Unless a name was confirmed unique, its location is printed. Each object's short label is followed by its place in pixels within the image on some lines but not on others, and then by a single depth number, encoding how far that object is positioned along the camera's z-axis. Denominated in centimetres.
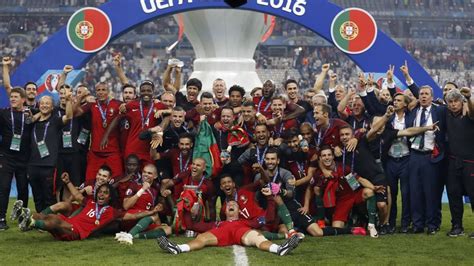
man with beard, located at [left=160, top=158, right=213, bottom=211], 837
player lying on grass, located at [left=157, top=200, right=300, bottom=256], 734
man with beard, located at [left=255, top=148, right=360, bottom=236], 819
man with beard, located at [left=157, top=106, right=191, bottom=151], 867
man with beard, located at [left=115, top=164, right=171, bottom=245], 828
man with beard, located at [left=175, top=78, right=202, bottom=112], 914
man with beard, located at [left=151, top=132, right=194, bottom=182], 859
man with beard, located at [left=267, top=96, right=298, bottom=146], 872
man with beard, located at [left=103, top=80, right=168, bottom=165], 887
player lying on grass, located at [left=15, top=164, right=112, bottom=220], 837
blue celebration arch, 1133
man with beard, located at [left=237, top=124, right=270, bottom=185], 843
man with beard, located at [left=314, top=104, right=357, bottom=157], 861
